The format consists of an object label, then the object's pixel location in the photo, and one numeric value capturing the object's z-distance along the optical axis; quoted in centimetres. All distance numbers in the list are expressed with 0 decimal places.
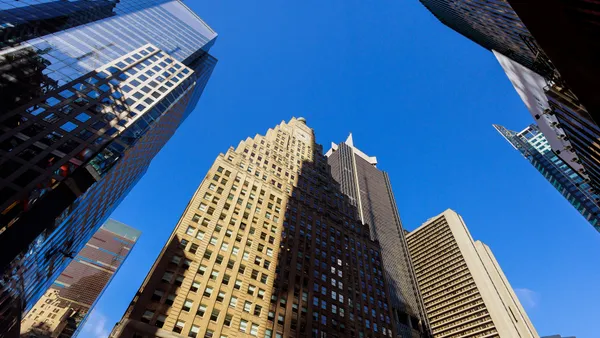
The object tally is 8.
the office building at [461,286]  10812
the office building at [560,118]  2458
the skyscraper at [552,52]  781
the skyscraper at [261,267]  3819
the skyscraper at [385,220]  9731
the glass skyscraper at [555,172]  9812
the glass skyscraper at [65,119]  3784
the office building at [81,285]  11738
